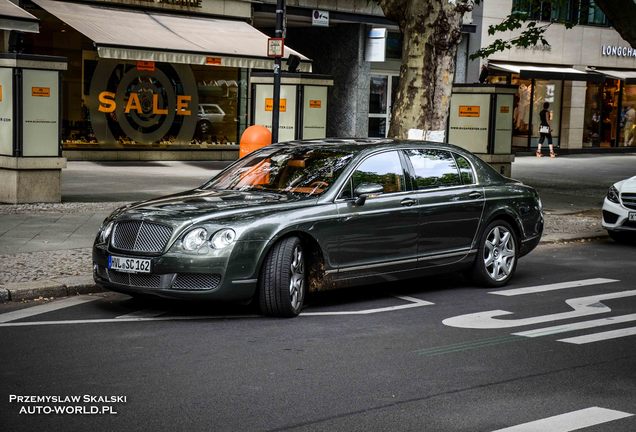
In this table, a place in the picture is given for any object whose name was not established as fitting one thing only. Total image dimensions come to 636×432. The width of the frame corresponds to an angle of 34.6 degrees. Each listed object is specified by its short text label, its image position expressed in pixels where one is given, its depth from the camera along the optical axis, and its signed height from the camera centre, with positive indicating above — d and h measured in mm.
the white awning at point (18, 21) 19141 +1447
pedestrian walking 33375 -330
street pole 15742 +554
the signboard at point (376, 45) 30141 +1945
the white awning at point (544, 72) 33188 +1515
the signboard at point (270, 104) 19406 +69
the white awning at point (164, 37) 21531 +1507
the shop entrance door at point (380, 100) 32031 +348
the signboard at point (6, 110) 15516 -195
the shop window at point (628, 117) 39500 +160
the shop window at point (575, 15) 35097 +3724
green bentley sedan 8203 -1023
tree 14242 +763
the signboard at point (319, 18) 28453 +2539
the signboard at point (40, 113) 15664 -222
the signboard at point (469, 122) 21562 -144
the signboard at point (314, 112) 19625 -52
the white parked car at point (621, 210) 14102 -1234
